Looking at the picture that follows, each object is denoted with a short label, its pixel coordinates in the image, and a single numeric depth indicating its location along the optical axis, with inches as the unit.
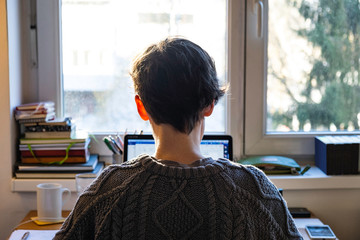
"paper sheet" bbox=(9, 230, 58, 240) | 65.9
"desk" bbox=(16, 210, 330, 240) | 71.6
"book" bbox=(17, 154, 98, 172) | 81.7
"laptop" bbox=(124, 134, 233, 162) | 70.9
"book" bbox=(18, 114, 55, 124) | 81.9
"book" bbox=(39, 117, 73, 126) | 82.5
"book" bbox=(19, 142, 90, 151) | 82.1
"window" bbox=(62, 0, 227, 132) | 87.5
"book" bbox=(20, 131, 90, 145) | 82.1
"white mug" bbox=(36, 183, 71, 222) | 72.8
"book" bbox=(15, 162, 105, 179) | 81.6
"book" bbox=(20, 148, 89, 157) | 82.3
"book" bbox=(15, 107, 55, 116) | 81.7
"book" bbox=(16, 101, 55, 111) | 81.7
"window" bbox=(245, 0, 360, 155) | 87.6
